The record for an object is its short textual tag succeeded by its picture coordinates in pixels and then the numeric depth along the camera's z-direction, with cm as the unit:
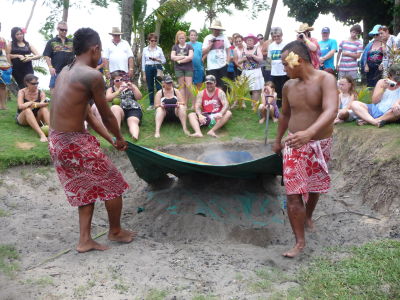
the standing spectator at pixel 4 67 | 804
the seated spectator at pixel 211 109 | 787
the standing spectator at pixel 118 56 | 839
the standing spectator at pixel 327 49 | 867
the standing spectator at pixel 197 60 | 904
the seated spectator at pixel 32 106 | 738
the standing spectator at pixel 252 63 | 863
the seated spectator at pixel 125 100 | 754
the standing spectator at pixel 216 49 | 865
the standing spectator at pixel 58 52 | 821
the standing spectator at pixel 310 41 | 688
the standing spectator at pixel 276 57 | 830
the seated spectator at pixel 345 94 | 729
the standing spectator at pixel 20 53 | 829
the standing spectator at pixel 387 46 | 774
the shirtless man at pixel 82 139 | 366
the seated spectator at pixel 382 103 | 664
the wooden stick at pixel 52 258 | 365
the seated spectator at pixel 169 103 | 786
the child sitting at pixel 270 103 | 813
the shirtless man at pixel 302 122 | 379
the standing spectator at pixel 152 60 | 890
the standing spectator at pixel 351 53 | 870
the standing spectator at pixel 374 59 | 818
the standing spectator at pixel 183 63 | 862
